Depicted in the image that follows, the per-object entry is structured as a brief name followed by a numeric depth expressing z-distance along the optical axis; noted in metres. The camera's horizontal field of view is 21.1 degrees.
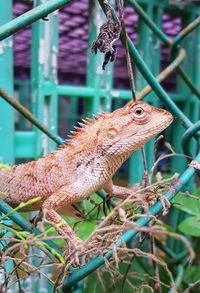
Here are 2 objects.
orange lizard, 0.25
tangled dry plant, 0.18
